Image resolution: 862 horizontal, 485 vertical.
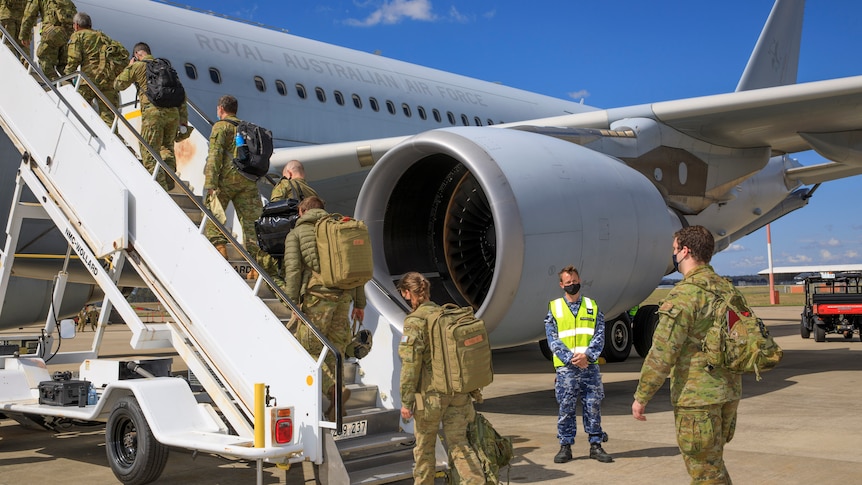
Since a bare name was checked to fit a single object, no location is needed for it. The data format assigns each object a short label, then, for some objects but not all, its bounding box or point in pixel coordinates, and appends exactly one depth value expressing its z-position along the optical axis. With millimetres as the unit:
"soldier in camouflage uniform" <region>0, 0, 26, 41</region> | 7363
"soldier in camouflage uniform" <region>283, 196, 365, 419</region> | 4902
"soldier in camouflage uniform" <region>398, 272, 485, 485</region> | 4113
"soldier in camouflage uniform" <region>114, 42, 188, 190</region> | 6379
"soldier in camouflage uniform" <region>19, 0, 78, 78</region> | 7254
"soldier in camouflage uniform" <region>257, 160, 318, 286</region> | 5711
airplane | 6660
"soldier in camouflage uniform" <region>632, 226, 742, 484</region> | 3553
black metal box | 5578
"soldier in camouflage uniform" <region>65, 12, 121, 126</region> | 7027
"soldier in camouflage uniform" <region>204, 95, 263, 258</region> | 5906
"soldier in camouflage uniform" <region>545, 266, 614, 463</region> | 5574
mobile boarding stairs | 4414
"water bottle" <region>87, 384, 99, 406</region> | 5609
